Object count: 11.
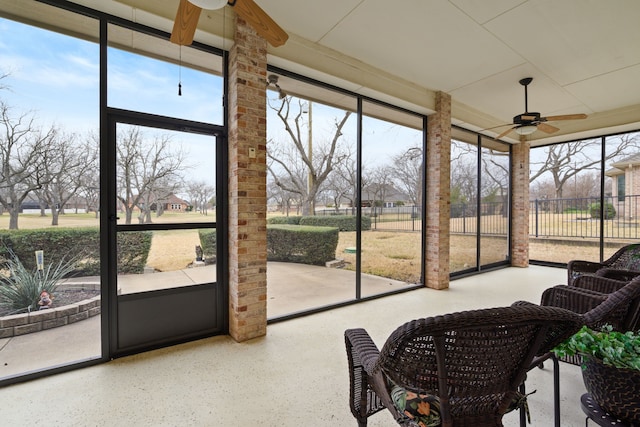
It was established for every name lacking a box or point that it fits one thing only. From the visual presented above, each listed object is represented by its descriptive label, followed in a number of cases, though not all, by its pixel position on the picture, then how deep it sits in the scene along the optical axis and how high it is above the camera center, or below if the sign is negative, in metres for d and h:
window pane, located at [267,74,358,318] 3.61 +0.34
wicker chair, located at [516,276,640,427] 1.62 -0.64
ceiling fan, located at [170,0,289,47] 1.64 +1.20
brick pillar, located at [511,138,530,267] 6.57 +0.14
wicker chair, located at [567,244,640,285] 3.22 -0.61
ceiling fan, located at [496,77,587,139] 3.88 +1.26
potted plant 1.19 -0.65
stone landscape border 2.26 -0.88
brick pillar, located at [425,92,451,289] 4.77 +0.33
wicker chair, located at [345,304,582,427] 0.91 -0.51
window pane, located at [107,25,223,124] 2.58 +1.28
